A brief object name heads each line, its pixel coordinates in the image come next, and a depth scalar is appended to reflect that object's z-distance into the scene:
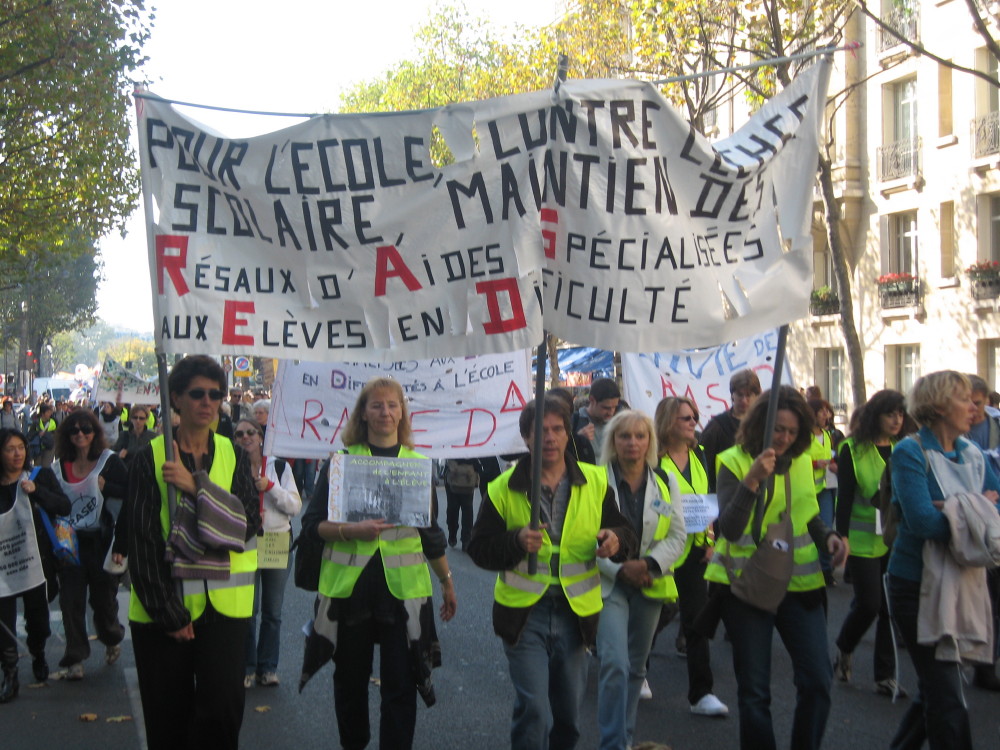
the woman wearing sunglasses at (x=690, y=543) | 6.72
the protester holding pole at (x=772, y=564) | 4.88
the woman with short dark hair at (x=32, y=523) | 7.37
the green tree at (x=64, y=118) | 16.94
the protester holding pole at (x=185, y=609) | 4.28
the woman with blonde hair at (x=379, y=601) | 5.00
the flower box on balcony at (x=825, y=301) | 32.00
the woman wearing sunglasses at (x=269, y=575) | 7.15
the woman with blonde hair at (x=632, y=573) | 5.18
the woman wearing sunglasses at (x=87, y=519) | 7.72
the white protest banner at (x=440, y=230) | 4.49
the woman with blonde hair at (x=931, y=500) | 4.73
